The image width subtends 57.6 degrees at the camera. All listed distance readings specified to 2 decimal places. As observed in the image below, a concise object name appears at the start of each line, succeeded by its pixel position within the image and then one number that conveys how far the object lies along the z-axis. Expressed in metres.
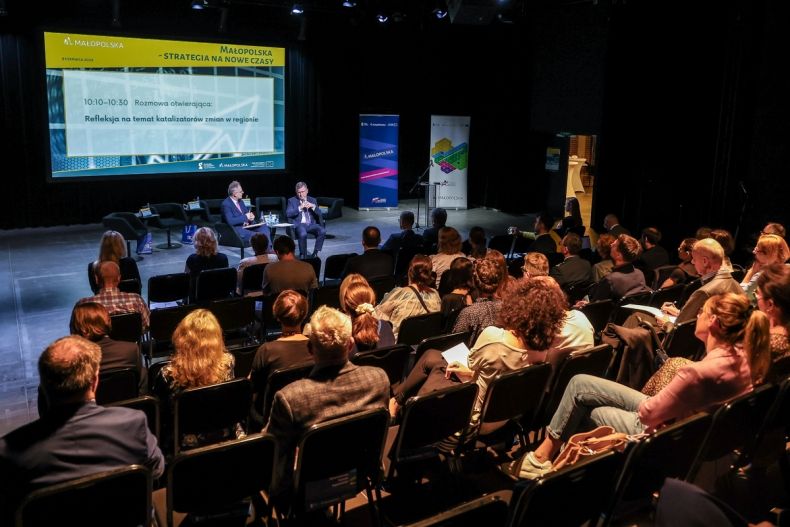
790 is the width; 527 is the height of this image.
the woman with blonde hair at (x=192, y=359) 3.59
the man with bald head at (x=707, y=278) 5.02
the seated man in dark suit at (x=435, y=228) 8.96
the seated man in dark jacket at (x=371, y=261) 7.22
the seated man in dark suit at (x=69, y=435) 2.56
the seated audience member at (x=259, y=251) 6.99
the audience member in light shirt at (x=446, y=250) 6.62
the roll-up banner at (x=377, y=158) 15.27
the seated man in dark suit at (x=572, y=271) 6.48
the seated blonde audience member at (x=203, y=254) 7.07
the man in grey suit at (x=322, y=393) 3.05
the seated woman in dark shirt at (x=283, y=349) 3.93
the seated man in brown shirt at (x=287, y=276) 6.32
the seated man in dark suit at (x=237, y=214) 10.73
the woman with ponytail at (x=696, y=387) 3.28
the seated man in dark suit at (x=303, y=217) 10.90
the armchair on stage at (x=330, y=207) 12.64
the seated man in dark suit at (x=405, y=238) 8.49
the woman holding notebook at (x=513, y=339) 3.69
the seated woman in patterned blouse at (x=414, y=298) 5.27
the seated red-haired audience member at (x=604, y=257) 6.56
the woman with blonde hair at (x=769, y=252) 5.76
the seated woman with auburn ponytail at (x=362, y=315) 4.32
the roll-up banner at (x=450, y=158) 15.54
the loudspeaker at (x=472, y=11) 10.59
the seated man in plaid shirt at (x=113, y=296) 5.30
